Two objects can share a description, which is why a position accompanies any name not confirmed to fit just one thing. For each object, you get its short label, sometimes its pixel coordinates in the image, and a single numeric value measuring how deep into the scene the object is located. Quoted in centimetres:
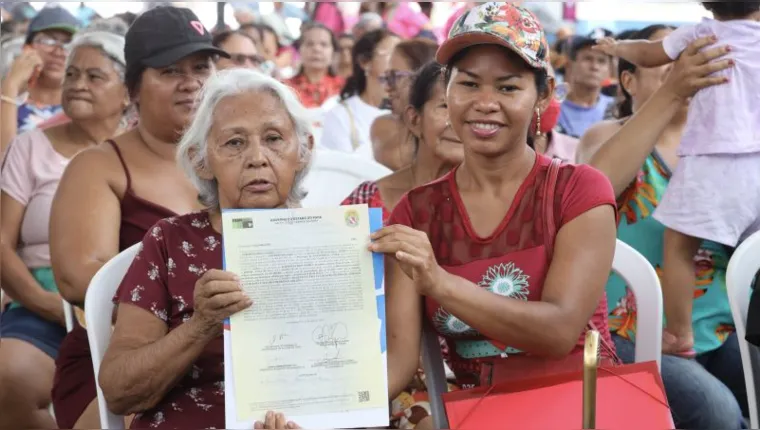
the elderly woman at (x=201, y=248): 243
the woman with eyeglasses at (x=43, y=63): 538
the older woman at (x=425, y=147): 362
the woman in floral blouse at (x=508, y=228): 235
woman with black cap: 317
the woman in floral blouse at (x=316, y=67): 805
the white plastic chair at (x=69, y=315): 352
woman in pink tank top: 377
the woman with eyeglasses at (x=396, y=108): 459
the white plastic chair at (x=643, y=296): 283
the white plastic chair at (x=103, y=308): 258
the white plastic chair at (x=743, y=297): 261
